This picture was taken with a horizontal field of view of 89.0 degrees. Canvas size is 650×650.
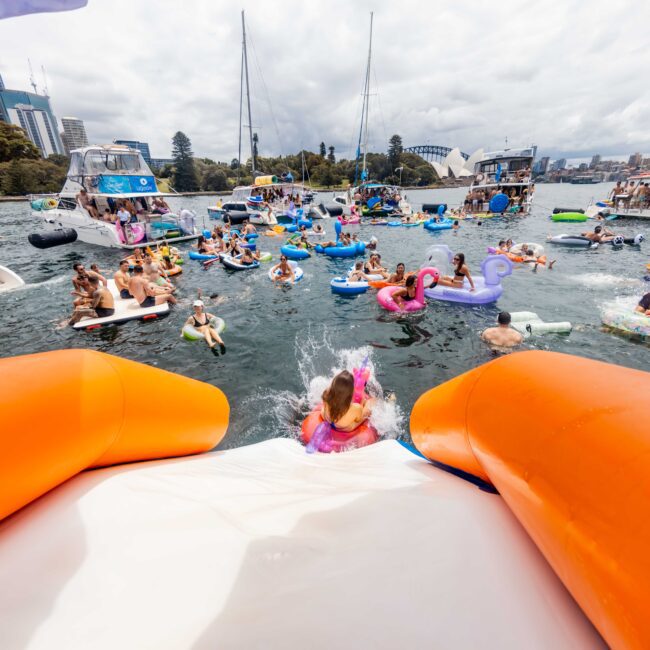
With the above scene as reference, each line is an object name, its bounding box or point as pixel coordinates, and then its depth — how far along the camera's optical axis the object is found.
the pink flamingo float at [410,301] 8.78
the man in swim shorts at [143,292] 8.77
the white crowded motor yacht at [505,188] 29.41
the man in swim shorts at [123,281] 9.20
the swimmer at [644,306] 7.48
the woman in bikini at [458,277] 9.49
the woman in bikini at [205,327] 7.11
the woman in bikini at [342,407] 3.65
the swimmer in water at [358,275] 10.88
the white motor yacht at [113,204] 16.25
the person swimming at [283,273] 11.77
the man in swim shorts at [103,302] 8.14
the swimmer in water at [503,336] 6.66
